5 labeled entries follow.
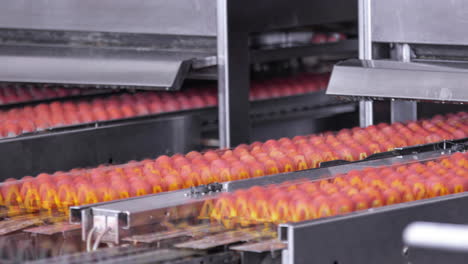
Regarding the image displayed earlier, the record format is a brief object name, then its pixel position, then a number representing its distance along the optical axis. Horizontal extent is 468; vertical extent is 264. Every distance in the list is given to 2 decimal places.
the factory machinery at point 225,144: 2.75
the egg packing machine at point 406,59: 4.20
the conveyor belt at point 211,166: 3.27
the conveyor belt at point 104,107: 4.70
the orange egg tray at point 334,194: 2.83
